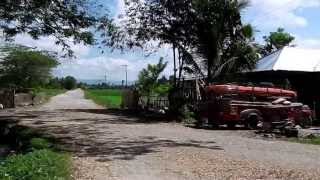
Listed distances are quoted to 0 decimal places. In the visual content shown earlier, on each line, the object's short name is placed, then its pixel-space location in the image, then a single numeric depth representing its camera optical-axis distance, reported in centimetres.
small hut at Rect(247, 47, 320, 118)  1423
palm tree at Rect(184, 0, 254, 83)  1487
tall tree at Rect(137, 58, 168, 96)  2027
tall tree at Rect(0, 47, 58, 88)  2691
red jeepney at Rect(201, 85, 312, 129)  1188
